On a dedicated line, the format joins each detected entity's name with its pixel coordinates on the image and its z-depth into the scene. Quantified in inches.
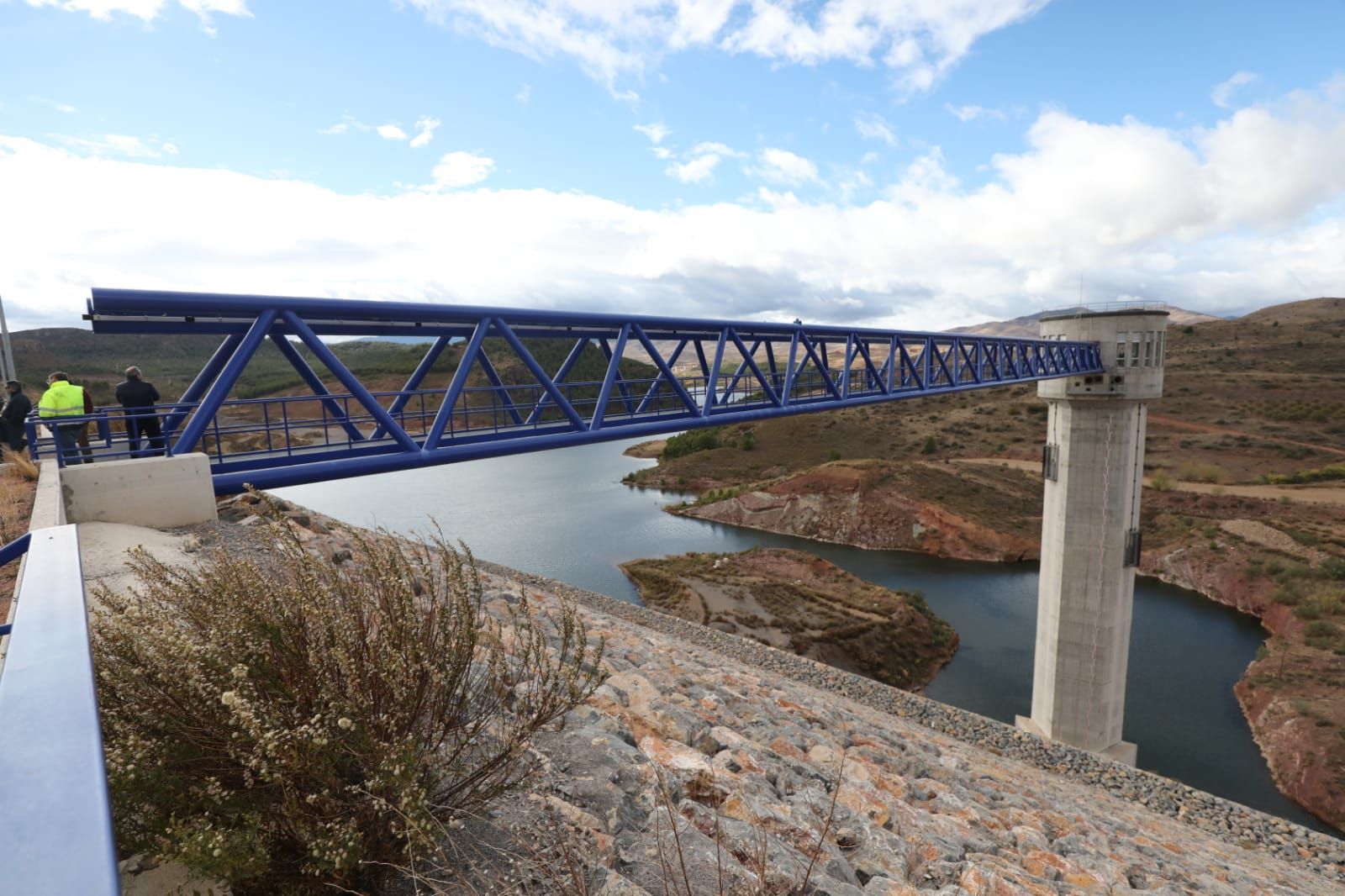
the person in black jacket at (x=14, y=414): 370.0
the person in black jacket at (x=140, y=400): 273.3
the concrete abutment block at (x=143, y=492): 246.7
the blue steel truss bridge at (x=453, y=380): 228.5
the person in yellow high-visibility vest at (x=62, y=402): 282.4
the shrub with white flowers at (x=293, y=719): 93.7
